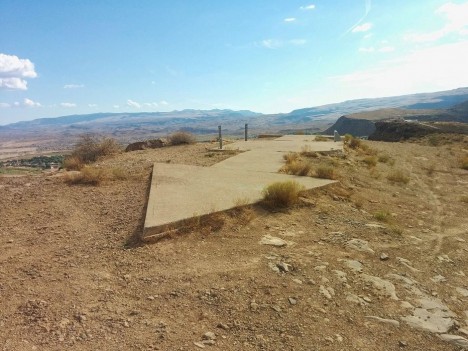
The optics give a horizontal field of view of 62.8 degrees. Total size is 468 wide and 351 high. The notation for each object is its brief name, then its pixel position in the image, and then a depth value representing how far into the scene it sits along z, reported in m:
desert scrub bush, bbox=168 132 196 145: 16.22
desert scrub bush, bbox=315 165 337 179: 8.40
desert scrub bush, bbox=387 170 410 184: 9.98
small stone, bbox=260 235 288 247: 5.11
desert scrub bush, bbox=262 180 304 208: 6.38
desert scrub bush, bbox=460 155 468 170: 12.81
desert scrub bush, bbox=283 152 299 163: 10.24
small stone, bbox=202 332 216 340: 3.30
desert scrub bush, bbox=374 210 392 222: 6.50
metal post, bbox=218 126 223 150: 13.59
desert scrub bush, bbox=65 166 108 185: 8.31
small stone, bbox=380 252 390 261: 4.99
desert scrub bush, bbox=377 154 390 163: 13.09
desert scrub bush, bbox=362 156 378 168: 11.63
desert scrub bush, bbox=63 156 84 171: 10.73
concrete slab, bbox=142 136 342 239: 5.57
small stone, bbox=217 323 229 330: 3.44
